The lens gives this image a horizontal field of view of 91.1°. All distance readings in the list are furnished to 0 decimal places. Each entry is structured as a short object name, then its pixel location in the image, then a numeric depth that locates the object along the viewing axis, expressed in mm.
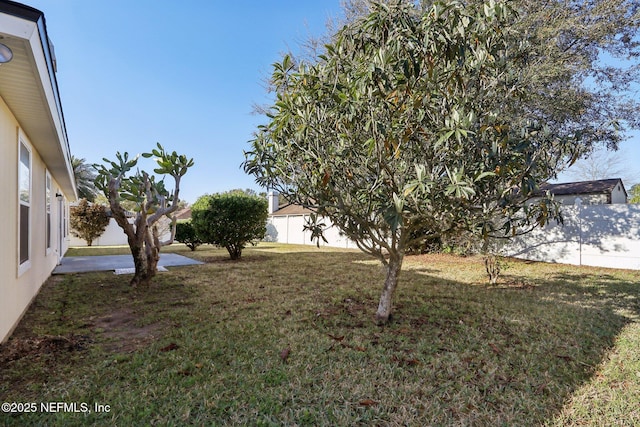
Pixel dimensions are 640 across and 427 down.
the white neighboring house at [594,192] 13094
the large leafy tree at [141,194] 7066
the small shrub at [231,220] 12461
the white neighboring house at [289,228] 20698
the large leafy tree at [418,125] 3324
